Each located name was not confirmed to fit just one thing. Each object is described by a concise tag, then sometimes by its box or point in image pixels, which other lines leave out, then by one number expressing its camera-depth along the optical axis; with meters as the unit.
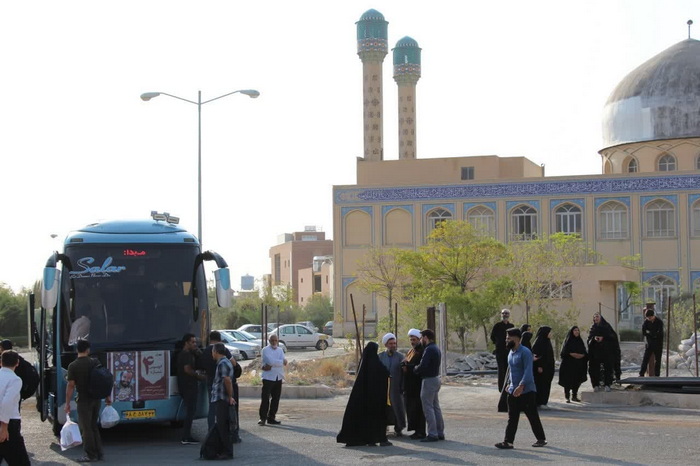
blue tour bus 12.75
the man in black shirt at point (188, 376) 12.78
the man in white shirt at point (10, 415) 9.43
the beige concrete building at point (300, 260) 96.88
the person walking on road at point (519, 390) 11.80
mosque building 53.62
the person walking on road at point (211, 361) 12.52
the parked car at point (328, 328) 61.09
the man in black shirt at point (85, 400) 11.66
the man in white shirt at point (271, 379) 14.98
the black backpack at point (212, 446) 11.66
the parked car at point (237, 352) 35.00
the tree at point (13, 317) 54.78
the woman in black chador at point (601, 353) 17.66
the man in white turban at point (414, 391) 13.18
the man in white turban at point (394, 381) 13.09
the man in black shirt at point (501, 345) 16.84
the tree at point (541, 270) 33.03
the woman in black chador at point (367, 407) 12.43
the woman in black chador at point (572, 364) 17.47
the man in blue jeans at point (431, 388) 12.69
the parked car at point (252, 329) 48.16
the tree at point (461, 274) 29.45
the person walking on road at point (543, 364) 15.83
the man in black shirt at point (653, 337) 18.72
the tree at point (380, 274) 40.06
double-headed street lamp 25.67
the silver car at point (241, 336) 39.12
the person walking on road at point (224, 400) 11.73
